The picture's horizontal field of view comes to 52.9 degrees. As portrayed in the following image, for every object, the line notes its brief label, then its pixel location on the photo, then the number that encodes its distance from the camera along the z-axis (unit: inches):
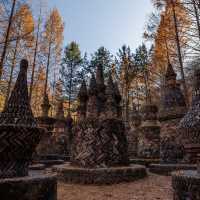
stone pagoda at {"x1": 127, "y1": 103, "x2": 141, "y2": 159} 619.5
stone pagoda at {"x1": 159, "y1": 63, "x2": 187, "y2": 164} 320.5
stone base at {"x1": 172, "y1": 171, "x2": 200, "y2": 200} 103.4
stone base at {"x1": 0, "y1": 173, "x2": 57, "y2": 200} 98.7
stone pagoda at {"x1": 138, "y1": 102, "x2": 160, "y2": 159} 441.4
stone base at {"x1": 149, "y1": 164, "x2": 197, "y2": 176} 255.9
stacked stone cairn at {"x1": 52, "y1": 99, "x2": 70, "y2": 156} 607.8
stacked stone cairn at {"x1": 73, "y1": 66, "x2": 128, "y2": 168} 274.2
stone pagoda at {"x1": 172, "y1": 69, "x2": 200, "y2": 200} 105.9
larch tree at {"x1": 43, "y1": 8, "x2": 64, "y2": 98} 876.6
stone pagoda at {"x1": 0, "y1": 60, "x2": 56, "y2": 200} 102.1
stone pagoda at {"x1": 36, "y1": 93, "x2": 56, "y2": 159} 570.7
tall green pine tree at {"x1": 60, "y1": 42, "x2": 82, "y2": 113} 1043.9
